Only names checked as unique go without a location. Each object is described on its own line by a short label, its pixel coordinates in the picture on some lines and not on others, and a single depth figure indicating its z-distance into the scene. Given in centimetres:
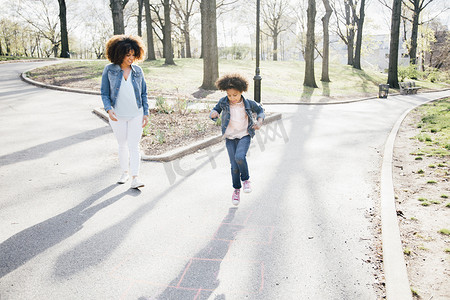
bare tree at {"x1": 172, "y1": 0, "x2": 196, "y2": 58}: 3931
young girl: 431
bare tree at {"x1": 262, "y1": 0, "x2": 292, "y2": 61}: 4938
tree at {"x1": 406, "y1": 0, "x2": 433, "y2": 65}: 3228
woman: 448
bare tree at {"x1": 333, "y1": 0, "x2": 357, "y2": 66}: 3778
